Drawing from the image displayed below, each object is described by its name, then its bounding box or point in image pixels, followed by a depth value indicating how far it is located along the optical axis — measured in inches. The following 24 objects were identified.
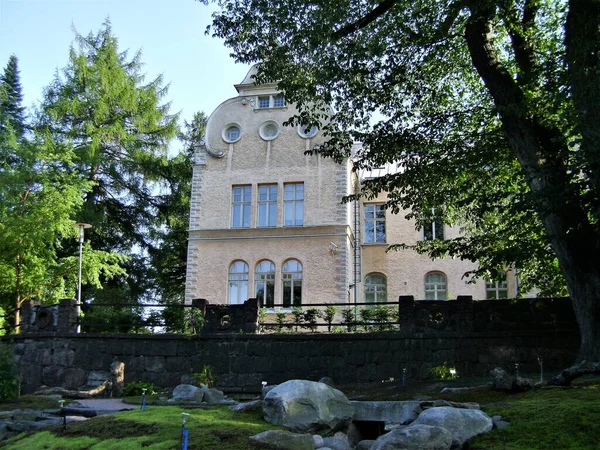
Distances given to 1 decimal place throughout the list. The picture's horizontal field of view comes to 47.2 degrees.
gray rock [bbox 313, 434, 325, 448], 325.1
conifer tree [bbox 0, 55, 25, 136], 1352.1
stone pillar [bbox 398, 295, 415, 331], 710.5
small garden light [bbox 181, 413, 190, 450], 306.4
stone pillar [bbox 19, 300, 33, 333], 805.2
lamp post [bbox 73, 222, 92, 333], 907.4
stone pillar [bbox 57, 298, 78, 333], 786.8
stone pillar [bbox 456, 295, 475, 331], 691.4
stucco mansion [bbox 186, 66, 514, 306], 1141.1
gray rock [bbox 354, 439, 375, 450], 327.6
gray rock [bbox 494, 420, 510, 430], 323.6
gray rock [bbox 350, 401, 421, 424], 374.9
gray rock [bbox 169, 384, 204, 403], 486.9
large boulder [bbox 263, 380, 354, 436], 353.7
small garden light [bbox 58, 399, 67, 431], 376.9
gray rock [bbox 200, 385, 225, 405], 483.5
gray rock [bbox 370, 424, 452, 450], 290.7
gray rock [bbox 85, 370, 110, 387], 751.1
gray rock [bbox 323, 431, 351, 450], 331.3
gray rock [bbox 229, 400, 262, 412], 393.7
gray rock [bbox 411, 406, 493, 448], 313.3
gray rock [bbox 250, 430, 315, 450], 308.5
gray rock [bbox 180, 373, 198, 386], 711.4
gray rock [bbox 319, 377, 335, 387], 675.4
